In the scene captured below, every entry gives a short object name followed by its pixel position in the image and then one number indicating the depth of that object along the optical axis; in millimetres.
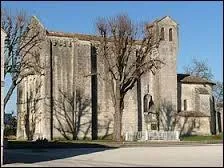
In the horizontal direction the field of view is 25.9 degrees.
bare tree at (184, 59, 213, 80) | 101125
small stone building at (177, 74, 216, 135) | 75875
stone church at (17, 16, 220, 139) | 64125
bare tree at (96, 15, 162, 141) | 57062
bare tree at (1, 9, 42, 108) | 54875
